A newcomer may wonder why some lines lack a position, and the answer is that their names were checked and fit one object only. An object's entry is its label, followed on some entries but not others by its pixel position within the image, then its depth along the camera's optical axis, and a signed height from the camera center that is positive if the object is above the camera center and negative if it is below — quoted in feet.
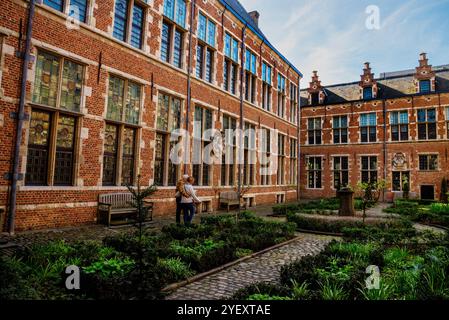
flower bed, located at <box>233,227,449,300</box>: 12.07 -4.72
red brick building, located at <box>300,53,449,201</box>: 81.87 +15.93
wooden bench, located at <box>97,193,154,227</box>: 30.45 -3.47
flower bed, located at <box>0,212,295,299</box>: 11.99 -4.67
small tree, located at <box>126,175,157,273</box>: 12.57 -1.59
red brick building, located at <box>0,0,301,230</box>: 25.64 +9.59
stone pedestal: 43.45 -3.18
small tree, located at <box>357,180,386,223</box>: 36.75 -0.35
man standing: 30.07 -1.61
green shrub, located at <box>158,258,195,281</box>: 14.97 -4.91
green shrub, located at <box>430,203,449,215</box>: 46.91 -3.96
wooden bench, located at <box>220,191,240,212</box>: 49.39 -3.42
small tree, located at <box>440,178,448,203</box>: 75.05 -0.88
